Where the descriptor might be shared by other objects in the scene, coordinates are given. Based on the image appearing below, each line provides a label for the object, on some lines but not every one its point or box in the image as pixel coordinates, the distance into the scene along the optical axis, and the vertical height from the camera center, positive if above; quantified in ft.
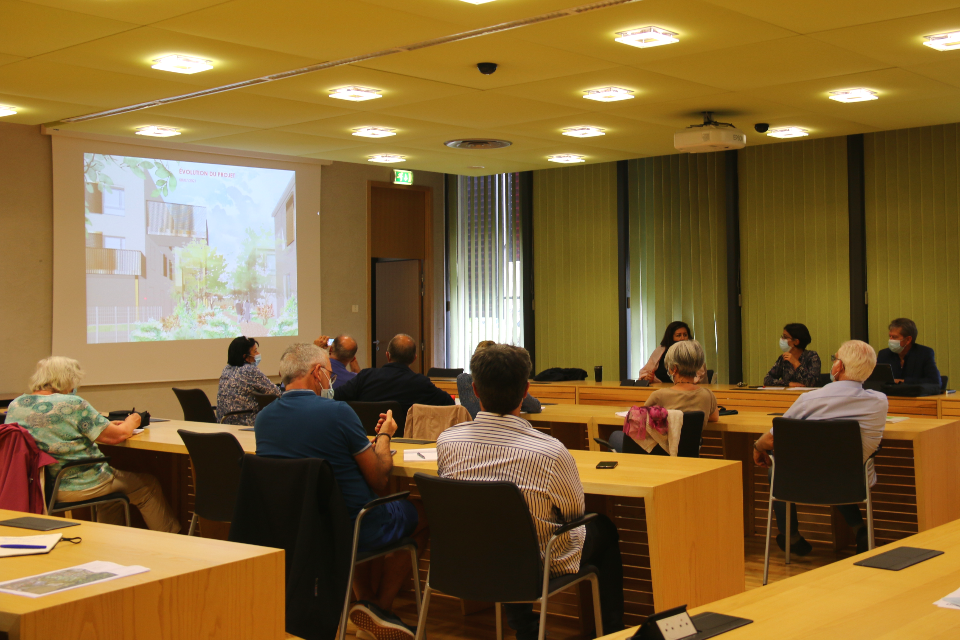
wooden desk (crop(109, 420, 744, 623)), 10.25 -2.44
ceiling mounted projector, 23.35 +4.51
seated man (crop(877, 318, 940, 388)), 21.97 -0.90
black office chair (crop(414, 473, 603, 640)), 9.14 -2.22
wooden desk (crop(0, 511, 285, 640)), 6.28 -1.92
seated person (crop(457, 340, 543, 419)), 19.16 -1.62
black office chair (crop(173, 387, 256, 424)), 22.44 -1.89
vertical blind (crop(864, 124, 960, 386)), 27.53 +2.48
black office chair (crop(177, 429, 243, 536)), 12.89 -2.02
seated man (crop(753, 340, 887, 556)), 14.89 -1.34
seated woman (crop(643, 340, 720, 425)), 15.83 -1.15
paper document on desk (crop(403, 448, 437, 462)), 12.58 -1.80
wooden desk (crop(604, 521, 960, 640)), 5.47 -1.83
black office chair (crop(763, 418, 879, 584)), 14.44 -2.28
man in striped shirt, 9.61 -1.43
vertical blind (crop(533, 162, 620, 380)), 34.68 +2.01
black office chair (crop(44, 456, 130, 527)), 14.80 -2.71
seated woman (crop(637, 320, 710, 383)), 25.63 -0.97
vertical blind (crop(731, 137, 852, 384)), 29.66 +2.32
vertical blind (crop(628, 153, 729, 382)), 32.09 +2.36
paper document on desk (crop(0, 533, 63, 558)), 7.82 -1.85
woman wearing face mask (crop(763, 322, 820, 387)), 22.86 -1.12
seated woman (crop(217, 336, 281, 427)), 22.11 -1.40
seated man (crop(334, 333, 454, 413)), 19.11 -1.32
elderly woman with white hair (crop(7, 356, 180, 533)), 14.83 -1.58
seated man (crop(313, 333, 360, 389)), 24.11 -0.84
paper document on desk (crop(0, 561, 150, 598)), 6.60 -1.83
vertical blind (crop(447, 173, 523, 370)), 37.19 +2.26
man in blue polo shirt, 11.34 -1.54
